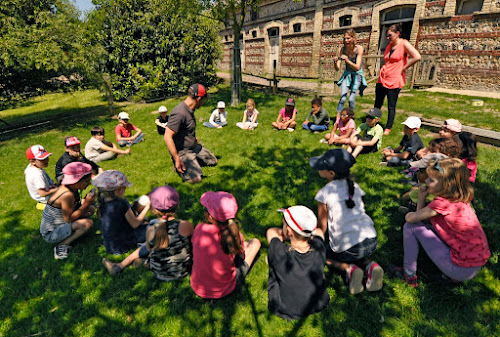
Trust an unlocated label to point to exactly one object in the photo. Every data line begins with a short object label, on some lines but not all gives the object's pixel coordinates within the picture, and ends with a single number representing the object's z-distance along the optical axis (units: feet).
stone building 43.31
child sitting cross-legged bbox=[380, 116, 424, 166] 18.27
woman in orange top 21.82
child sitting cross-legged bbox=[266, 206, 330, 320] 9.13
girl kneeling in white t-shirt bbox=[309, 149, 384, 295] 10.36
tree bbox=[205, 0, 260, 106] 37.35
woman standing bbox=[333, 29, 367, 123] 24.09
